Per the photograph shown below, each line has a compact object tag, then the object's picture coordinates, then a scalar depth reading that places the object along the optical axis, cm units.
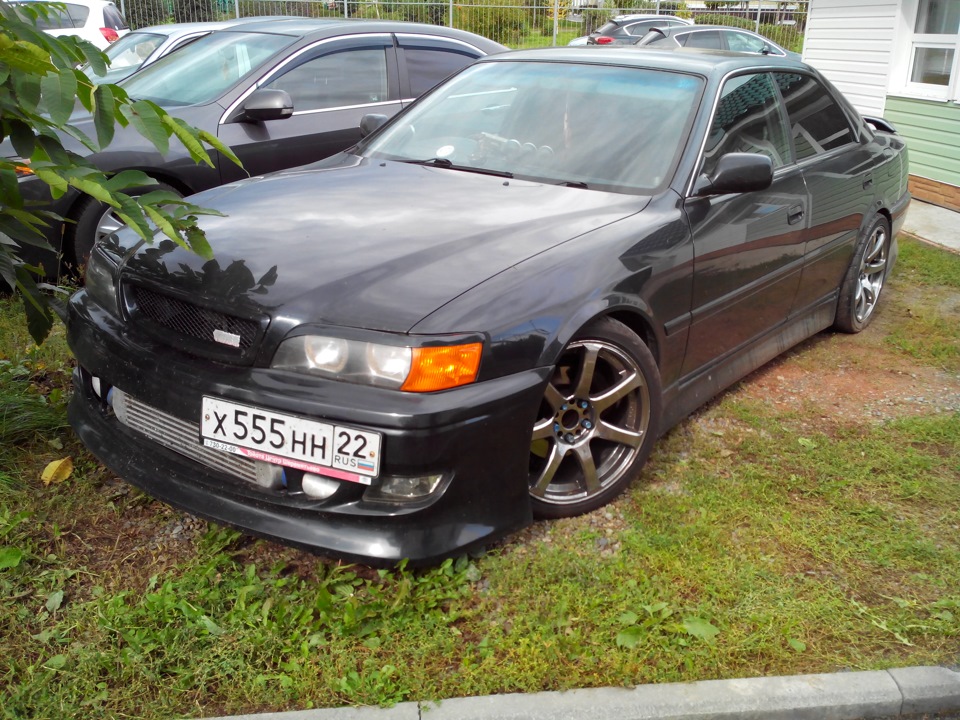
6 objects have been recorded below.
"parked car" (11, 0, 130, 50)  1337
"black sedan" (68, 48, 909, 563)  269
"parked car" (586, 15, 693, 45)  2080
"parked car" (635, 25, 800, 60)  1733
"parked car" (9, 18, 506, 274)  543
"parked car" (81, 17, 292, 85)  927
